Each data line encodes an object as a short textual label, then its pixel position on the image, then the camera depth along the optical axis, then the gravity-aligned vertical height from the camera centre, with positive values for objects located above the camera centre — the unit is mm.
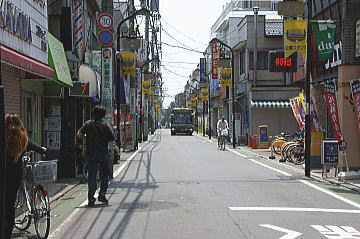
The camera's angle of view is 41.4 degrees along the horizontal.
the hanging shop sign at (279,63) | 30688 +3636
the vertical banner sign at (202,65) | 71388 +8247
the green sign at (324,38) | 14680 +2510
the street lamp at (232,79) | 33222 +2790
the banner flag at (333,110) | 14023 +250
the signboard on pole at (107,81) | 18906 +1591
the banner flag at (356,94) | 13716 +706
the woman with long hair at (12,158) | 6344 -515
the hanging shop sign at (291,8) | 14664 +3430
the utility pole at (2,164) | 4820 -451
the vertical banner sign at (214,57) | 52375 +6991
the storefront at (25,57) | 8406 +1170
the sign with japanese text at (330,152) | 14086 -989
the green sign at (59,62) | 11734 +1508
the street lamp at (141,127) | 39812 -701
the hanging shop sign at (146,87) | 45462 +3098
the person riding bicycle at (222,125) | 28766 -367
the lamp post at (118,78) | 18995 +1525
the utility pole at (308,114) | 14719 +127
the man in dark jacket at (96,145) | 9609 -518
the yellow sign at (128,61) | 27812 +3445
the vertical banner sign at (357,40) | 14227 +2359
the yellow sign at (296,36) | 15573 +2712
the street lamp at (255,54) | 35162 +4840
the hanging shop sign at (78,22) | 14711 +3030
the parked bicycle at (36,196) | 6785 -1100
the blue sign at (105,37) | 18109 +3146
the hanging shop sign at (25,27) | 8414 +1859
